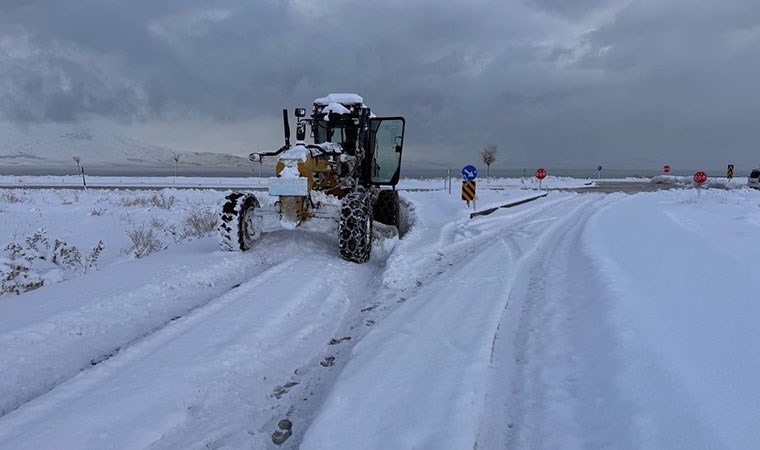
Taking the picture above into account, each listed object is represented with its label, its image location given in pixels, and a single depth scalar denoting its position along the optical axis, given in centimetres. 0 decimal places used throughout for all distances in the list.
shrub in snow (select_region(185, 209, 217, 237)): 1064
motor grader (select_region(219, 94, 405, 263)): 729
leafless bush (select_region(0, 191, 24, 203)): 1833
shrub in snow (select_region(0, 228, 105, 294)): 626
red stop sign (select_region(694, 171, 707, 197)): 2089
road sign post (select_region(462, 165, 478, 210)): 1400
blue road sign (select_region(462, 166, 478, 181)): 1495
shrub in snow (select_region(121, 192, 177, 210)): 1716
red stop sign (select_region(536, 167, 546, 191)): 2755
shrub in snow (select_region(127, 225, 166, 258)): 836
